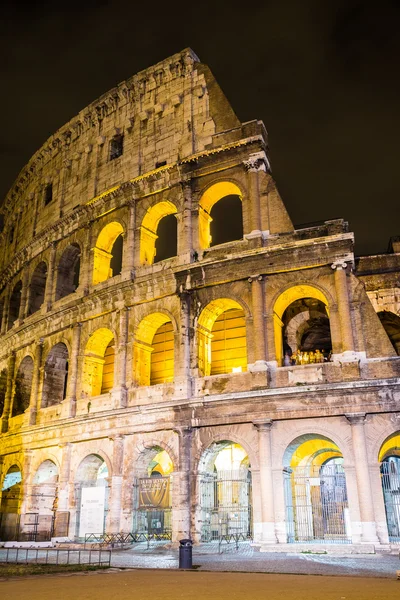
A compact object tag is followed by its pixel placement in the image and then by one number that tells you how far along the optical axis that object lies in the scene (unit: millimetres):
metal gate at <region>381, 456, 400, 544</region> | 17650
